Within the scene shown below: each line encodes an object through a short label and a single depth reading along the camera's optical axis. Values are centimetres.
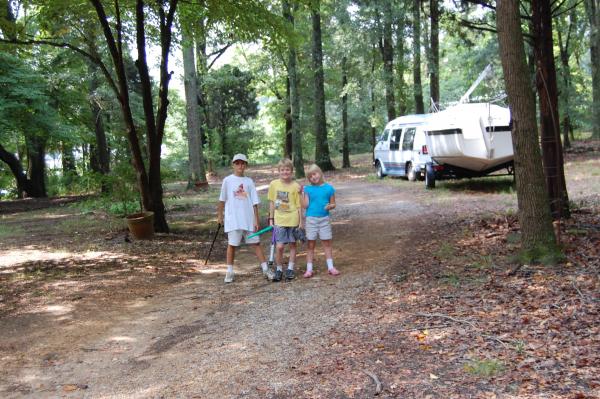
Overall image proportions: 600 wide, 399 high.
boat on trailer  1366
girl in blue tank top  715
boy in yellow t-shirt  712
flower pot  1062
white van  1752
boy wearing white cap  730
